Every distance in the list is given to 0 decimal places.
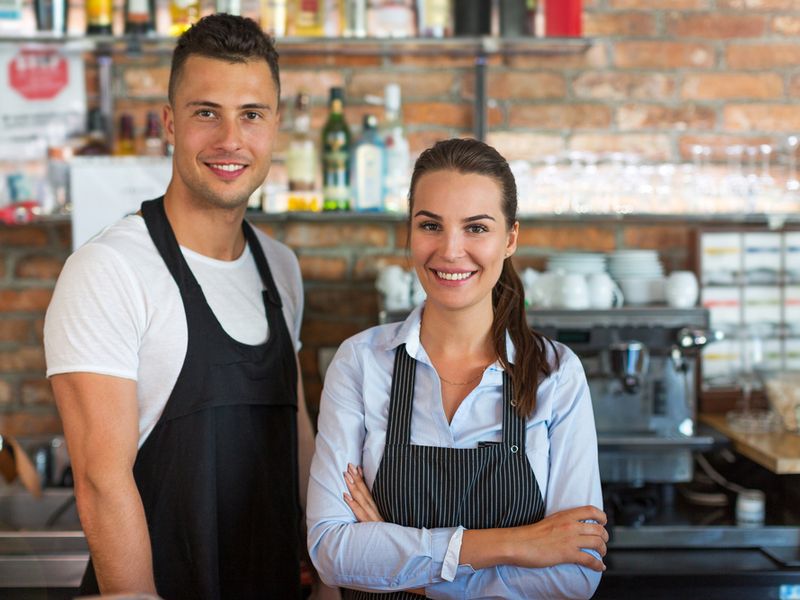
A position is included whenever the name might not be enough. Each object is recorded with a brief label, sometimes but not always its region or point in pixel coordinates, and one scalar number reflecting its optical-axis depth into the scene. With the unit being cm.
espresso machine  234
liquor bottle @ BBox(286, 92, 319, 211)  269
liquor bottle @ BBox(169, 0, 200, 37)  262
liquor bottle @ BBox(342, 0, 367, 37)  266
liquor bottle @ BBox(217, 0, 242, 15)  263
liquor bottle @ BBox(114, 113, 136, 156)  273
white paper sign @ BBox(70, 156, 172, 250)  263
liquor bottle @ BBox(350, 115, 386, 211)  262
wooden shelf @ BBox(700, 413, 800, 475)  219
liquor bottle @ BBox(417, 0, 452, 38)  264
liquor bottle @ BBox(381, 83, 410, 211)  262
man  153
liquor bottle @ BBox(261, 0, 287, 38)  265
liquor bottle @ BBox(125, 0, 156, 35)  264
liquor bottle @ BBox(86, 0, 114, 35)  266
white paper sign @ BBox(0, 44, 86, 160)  277
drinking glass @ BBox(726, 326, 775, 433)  253
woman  148
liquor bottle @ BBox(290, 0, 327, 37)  267
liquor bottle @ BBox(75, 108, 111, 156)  274
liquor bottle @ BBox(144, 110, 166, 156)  273
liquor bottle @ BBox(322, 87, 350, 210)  264
